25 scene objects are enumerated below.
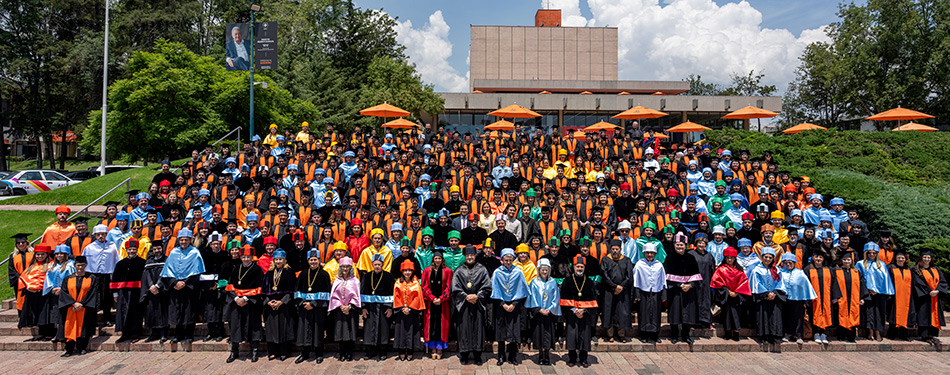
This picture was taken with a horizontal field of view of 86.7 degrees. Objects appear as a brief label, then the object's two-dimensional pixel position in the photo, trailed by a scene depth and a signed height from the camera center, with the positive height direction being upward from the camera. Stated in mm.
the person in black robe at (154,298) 7496 -1647
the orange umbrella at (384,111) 17625 +2812
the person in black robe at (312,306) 6973 -1609
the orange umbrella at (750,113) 17672 +2829
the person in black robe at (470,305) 6859 -1571
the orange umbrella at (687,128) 17797 +2333
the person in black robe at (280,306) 7012 -1627
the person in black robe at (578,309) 6770 -1604
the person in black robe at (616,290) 7410 -1442
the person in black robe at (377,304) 7004 -1598
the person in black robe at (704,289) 7773 -1491
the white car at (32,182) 22266 +248
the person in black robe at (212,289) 7590 -1516
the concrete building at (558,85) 32812 +9416
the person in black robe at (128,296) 7543 -1625
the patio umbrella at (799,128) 18144 +2416
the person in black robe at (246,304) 7051 -1624
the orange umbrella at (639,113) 18683 +2990
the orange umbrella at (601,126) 20188 +2656
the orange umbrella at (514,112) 19328 +3059
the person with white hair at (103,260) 7961 -1155
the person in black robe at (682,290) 7605 -1483
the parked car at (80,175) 25194 +624
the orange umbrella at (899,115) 17686 +2833
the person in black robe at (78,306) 7199 -1696
